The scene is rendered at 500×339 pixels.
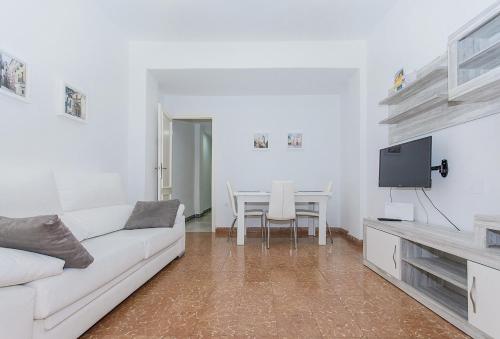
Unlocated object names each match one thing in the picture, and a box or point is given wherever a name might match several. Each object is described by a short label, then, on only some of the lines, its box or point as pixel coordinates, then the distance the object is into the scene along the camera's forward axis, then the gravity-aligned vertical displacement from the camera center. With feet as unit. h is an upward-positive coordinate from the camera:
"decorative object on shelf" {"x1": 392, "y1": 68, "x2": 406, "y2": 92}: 9.84 +2.96
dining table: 14.79 -1.48
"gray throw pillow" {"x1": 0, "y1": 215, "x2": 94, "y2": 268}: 4.87 -1.12
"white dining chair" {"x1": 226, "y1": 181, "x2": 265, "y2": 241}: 15.21 -2.10
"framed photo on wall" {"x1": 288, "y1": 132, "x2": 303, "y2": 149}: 18.63 +1.85
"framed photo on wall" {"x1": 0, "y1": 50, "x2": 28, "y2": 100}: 7.36 +2.29
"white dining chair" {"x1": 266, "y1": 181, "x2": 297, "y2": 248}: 14.24 -1.43
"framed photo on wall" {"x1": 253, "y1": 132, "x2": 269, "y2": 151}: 18.71 +1.84
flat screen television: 8.67 +0.22
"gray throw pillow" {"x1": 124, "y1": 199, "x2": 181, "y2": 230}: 10.40 -1.60
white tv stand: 5.39 -2.27
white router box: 9.75 -1.29
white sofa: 4.51 -1.91
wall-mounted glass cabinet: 6.08 +2.43
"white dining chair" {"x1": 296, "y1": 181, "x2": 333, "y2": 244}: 15.10 -2.13
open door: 15.30 +0.71
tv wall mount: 8.41 +0.11
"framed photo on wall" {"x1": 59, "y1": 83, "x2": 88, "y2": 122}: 9.71 +2.16
